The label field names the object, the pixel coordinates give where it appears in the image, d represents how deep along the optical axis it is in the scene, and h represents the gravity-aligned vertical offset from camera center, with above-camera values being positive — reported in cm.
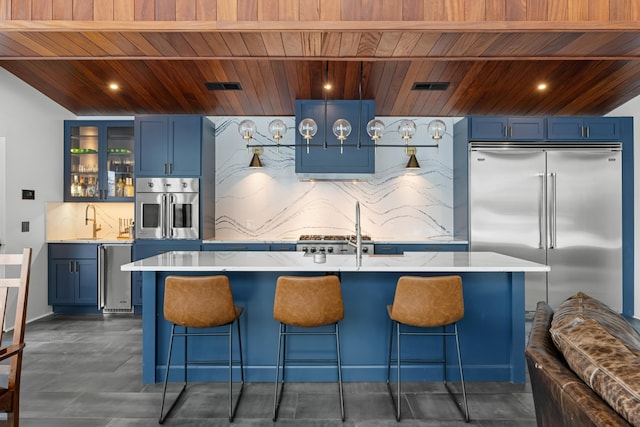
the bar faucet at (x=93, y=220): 530 -8
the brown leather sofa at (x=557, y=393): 99 -49
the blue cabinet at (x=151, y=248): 477 -41
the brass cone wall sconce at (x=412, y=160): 501 +69
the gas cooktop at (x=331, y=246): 472 -38
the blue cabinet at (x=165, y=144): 482 +86
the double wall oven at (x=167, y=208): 477 +8
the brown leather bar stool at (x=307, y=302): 242 -54
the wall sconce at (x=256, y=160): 496 +68
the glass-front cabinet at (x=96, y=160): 510 +70
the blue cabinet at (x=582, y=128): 469 +103
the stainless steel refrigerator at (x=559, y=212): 468 +3
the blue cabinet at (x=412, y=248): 473 -41
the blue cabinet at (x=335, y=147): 476 +82
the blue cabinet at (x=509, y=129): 470 +102
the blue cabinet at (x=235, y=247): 477 -40
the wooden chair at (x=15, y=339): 159 -53
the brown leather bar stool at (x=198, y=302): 242 -54
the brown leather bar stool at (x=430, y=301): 242 -54
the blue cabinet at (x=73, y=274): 483 -74
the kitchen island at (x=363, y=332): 286 -87
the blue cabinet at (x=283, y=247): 478 -40
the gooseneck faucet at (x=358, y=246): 284 -23
